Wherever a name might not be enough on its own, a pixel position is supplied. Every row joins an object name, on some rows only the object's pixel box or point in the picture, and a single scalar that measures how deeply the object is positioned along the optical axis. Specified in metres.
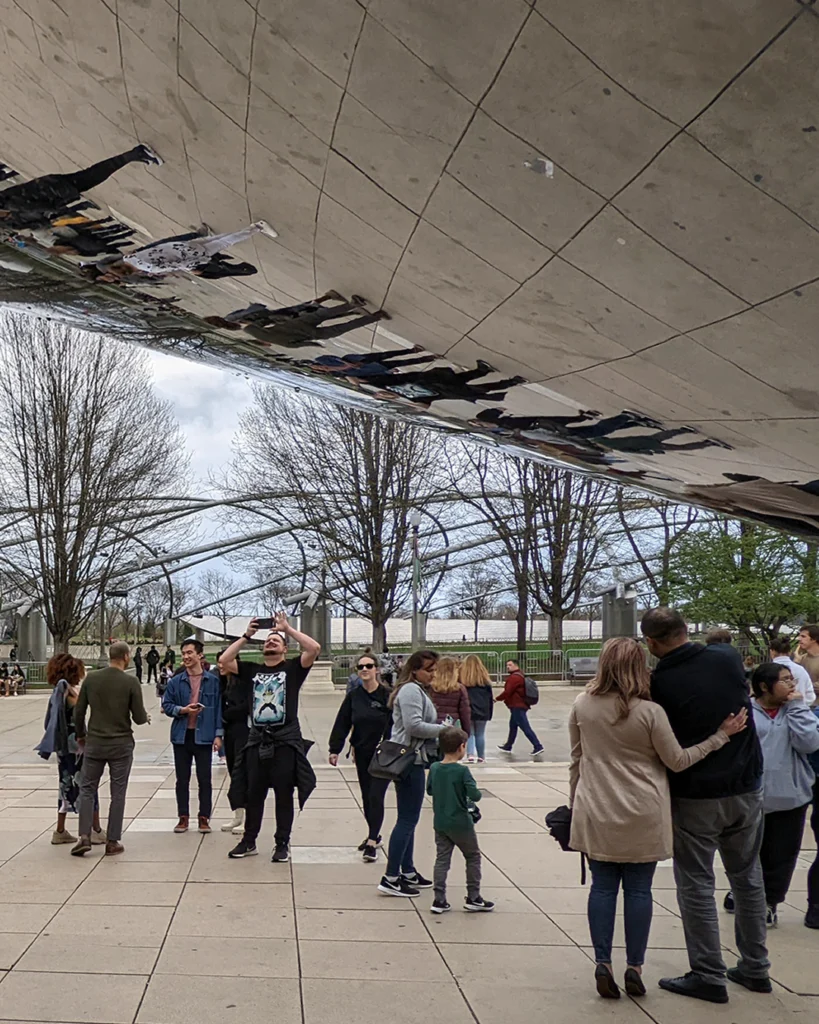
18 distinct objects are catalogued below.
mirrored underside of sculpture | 1.67
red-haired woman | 7.44
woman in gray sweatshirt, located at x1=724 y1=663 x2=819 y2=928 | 5.22
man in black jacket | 4.23
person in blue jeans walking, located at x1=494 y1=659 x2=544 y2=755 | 14.59
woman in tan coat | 4.13
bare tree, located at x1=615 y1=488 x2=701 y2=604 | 29.00
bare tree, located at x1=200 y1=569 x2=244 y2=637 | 60.34
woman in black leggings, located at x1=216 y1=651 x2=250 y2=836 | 8.32
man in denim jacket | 7.95
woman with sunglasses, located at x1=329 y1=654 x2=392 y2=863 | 7.45
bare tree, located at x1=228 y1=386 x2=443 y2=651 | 29.52
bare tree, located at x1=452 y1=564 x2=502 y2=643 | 50.06
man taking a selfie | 6.79
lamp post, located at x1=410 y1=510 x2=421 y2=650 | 24.95
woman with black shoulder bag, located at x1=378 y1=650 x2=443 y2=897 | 6.05
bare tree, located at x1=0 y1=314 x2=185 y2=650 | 27.11
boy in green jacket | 5.54
